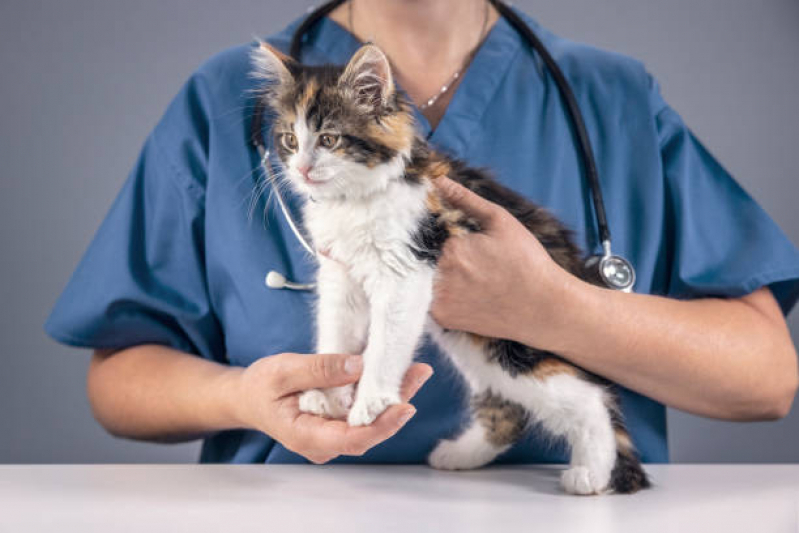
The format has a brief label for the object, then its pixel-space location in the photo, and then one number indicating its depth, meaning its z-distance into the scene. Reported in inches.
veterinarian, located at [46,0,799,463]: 47.6
